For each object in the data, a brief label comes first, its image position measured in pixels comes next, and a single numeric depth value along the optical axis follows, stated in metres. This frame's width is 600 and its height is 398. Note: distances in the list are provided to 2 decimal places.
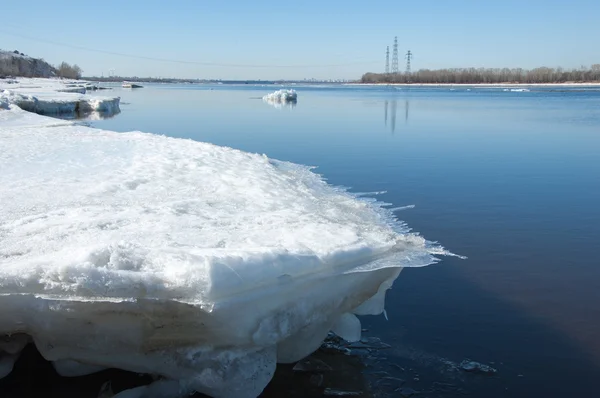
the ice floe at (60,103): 20.77
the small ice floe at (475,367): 3.85
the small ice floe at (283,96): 39.94
